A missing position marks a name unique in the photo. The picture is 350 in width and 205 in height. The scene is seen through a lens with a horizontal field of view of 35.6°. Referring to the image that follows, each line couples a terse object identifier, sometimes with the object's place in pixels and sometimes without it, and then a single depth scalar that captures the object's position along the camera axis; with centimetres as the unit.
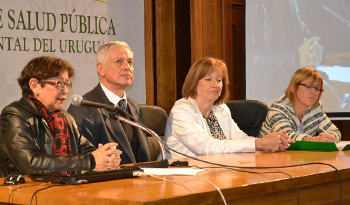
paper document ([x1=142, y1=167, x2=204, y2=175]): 219
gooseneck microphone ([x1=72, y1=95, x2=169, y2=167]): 217
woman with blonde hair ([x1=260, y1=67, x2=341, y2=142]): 389
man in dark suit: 302
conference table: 168
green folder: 326
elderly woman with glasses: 229
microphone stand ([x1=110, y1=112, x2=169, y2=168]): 238
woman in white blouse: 321
